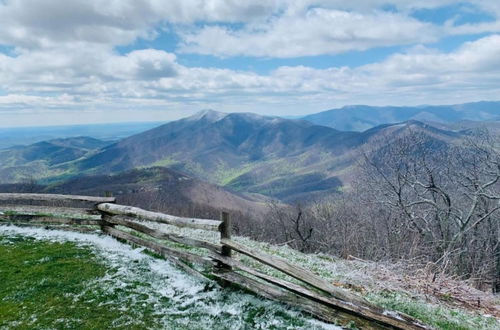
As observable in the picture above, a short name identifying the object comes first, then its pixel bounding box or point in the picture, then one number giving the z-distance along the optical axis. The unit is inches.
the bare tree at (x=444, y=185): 879.1
